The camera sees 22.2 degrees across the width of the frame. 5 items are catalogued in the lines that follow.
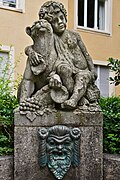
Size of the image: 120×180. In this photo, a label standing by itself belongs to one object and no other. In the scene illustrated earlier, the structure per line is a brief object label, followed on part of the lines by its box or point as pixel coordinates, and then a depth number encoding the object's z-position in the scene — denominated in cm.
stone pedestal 300
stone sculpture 315
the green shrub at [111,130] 347
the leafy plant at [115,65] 436
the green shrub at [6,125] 325
